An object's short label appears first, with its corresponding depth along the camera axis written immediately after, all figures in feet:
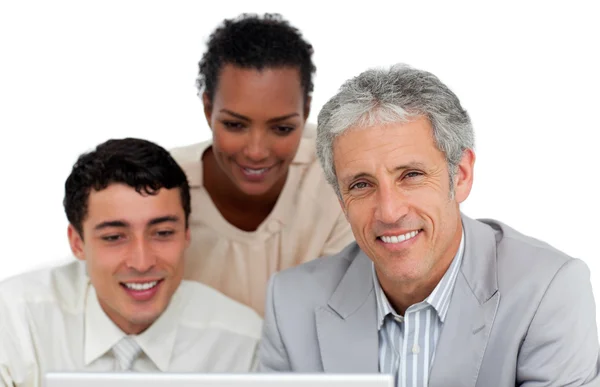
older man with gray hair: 5.50
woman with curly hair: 6.99
